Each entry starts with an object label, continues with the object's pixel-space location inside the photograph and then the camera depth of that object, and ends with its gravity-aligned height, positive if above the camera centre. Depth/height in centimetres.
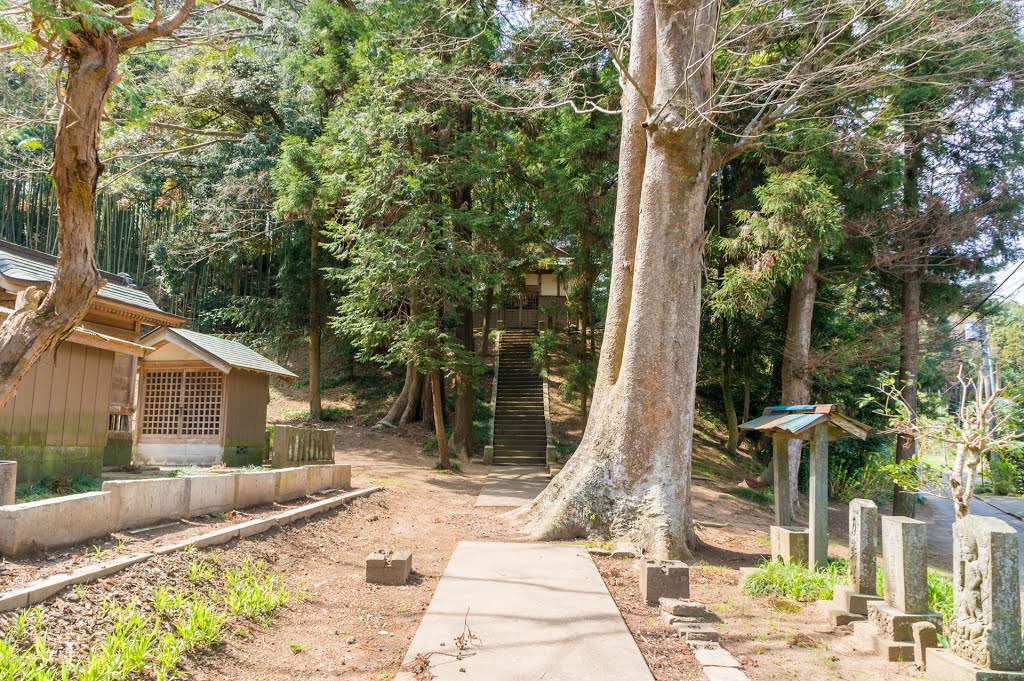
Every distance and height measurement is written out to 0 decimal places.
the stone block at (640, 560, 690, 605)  577 -164
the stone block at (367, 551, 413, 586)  632 -175
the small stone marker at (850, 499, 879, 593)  553 -126
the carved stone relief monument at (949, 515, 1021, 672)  391 -118
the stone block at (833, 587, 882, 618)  550 -168
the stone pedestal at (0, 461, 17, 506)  525 -85
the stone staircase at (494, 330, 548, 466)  1919 -65
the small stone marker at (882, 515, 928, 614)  475 -121
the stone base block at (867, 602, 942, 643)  470 -158
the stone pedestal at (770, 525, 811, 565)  709 -159
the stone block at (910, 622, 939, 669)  453 -163
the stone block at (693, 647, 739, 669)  425 -172
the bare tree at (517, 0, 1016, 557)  844 +144
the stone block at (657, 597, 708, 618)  516 -167
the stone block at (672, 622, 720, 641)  472 -171
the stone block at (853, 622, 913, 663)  464 -177
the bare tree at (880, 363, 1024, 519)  679 -36
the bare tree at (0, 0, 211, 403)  414 +137
